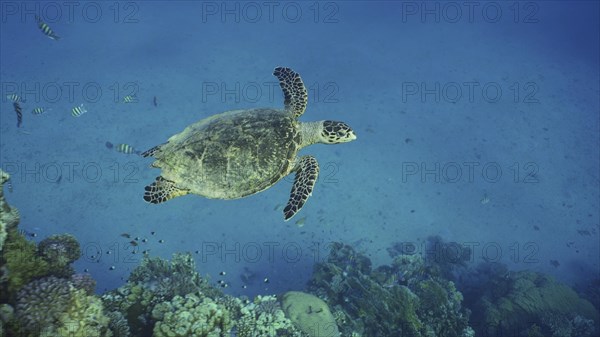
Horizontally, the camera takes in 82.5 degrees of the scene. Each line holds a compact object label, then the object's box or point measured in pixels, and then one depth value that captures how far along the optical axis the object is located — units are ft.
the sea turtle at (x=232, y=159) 19.53
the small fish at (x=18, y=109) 31.24
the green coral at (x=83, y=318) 13.35
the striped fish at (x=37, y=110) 36.19
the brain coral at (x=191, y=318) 15.15
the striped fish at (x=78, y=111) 34.91
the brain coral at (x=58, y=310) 13.14
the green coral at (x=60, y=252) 16.75
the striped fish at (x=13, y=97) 36.22
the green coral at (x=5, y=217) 15.65
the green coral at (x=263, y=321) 22.50
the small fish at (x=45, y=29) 36.96
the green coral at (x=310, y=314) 25.49
